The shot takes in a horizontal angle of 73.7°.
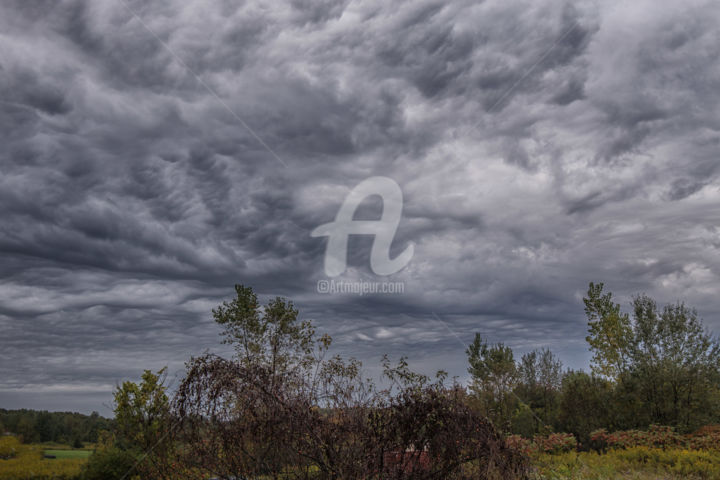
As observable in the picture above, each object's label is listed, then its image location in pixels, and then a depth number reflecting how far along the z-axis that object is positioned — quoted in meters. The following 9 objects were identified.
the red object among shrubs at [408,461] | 7.06
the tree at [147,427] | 7.14
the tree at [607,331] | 23.45
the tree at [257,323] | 20.58
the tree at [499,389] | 20.28
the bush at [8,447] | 23.20
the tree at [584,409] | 18.34
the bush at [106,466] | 14.79
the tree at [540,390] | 19.95
